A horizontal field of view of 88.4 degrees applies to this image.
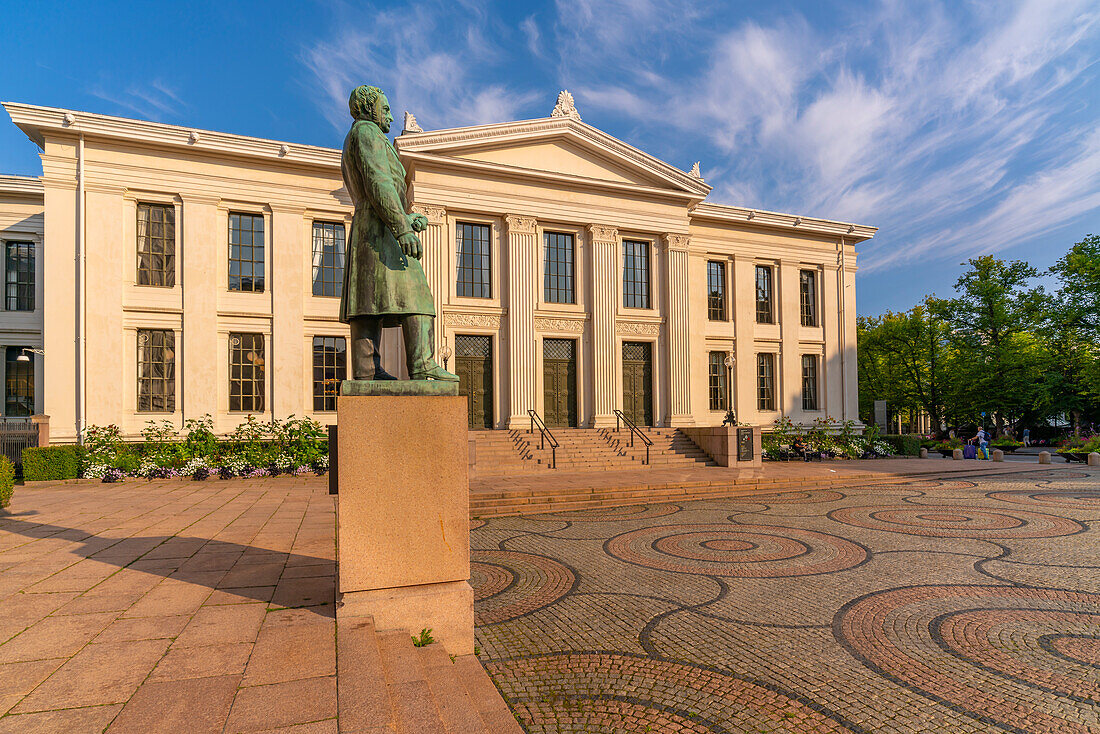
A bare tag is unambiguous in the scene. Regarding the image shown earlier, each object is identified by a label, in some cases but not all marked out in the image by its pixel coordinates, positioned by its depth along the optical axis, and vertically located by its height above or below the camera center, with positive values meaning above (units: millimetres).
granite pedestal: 4051 -928
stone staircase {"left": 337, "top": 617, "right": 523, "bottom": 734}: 2711 -1678
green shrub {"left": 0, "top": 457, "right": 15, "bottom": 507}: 9539 -1617
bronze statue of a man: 4469 +954
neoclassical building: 17703 +3807
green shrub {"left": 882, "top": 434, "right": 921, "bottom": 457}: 26503 -3215
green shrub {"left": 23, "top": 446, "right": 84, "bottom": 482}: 15555 -2104
